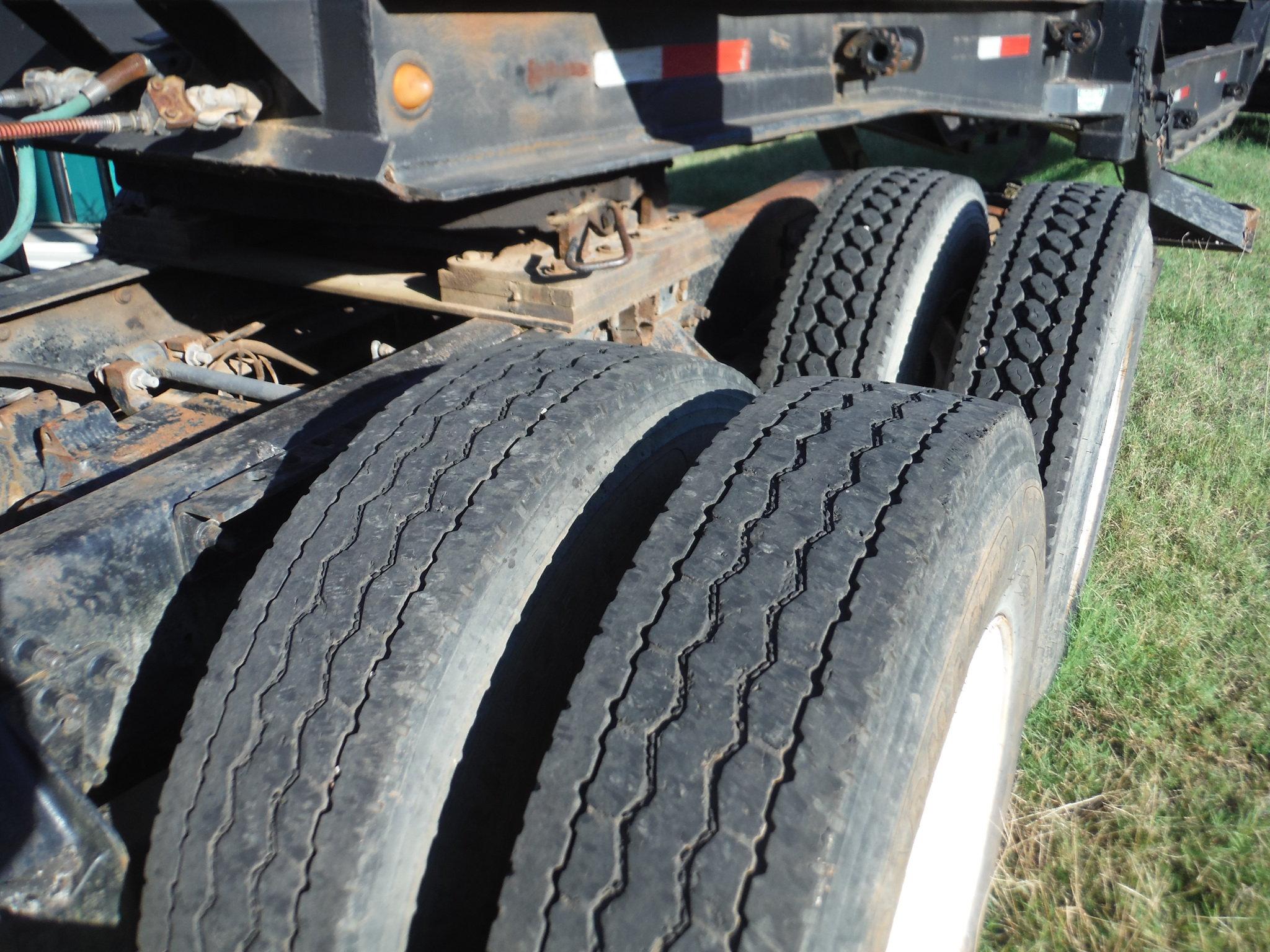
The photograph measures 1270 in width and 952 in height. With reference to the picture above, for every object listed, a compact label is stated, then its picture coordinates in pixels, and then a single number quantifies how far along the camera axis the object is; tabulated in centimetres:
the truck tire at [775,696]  123
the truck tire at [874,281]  305
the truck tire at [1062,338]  266
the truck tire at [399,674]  137
